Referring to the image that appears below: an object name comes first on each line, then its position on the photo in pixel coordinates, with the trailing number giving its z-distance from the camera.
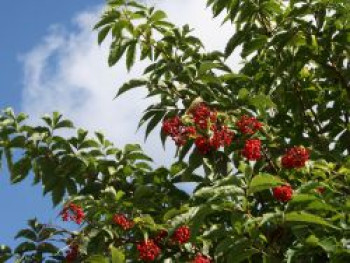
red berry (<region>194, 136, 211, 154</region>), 5.52
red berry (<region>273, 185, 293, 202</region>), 4.75
